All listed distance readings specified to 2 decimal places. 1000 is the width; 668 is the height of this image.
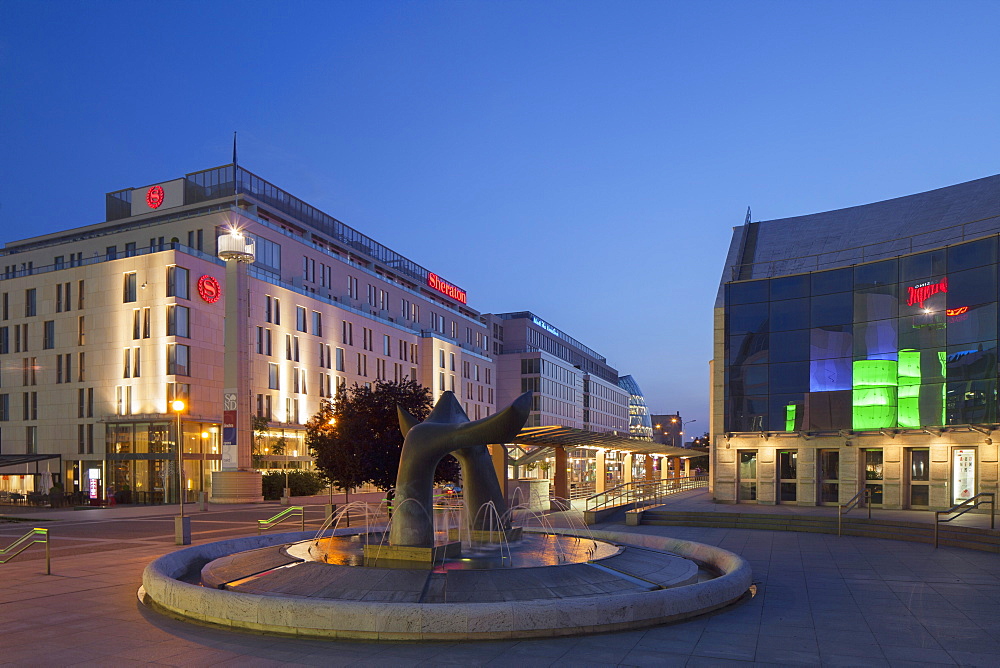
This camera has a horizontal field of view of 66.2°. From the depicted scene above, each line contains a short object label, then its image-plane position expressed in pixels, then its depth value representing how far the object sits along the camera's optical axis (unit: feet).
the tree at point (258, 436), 191.72
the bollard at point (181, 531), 71.41
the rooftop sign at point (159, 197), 228.02
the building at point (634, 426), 631.56
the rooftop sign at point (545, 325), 409.61
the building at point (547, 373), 367.25
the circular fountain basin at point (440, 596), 33.53
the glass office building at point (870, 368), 92.94
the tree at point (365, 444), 87.10
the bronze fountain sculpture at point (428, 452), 43.47
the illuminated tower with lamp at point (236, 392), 162.91
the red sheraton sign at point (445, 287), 327.26
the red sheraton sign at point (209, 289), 180.96
